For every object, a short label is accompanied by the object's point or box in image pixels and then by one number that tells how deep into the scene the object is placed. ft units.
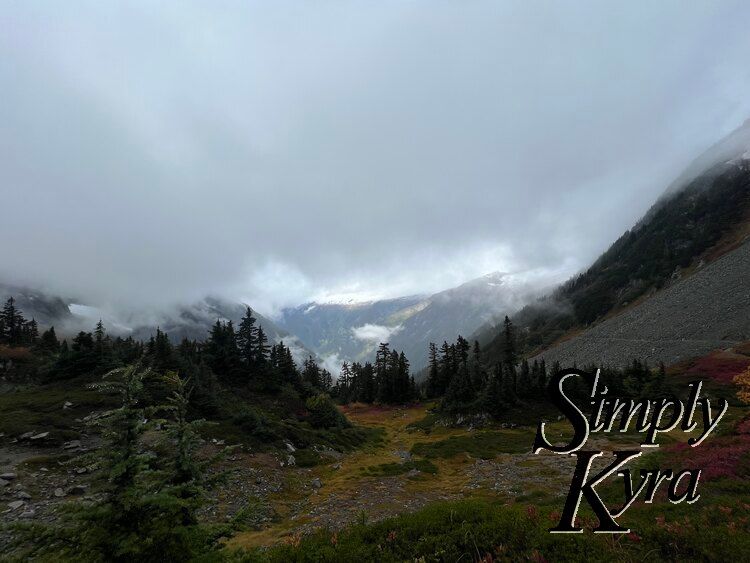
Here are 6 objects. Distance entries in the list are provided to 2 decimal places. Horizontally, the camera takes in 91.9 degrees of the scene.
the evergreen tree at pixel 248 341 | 204.64
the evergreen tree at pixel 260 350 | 209.05
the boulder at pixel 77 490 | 67.67
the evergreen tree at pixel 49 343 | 254.10
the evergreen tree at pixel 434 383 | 326.65
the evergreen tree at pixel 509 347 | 279.90
